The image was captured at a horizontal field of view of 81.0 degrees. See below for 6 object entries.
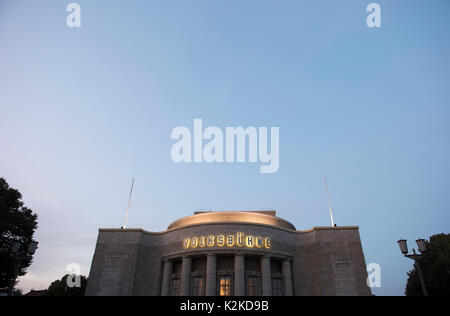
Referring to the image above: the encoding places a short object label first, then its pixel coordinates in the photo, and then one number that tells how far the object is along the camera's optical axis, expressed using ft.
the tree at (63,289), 215.10
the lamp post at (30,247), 85.10
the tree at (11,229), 134.00
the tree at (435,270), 149.38
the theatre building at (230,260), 114.21
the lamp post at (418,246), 72.12
